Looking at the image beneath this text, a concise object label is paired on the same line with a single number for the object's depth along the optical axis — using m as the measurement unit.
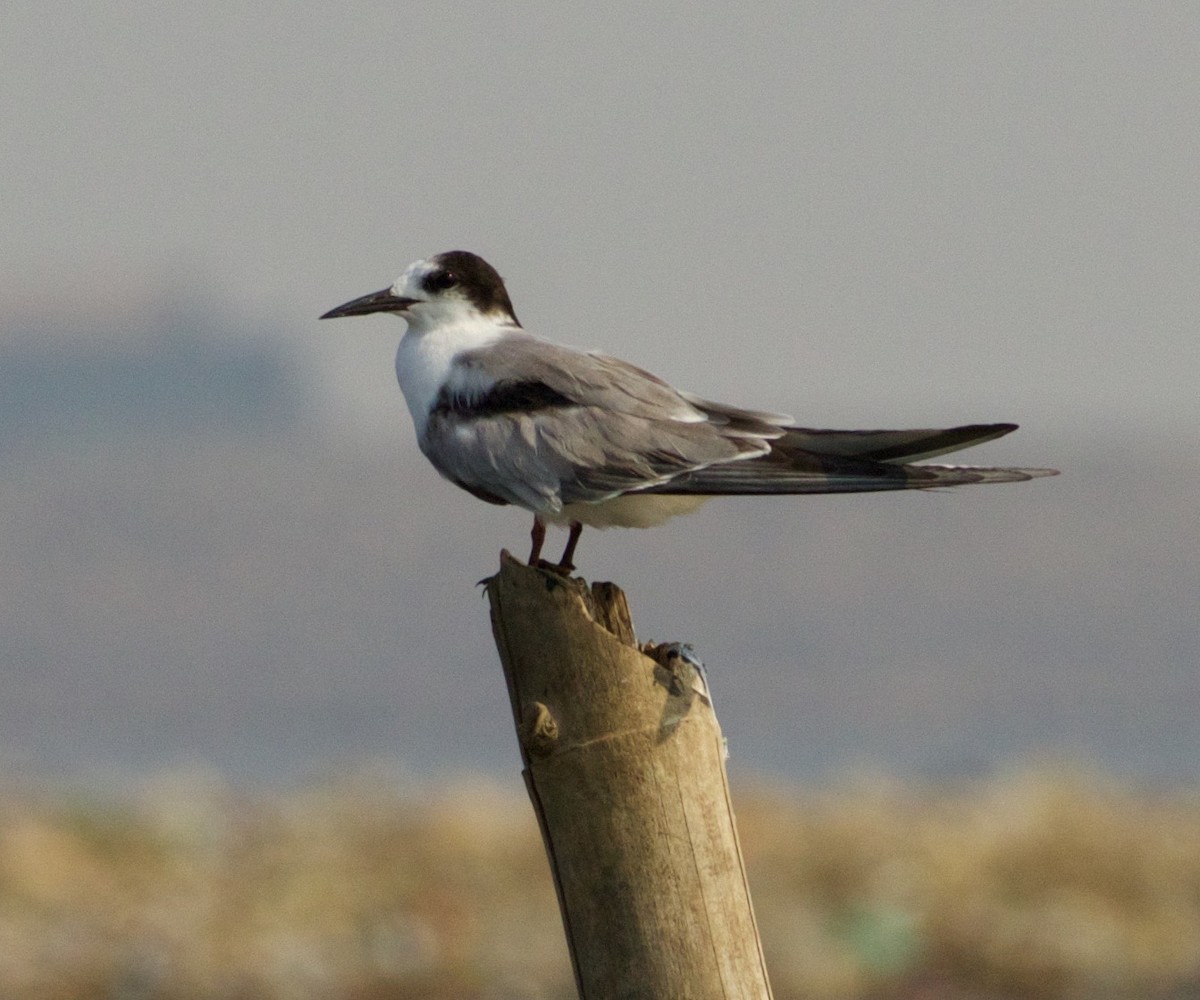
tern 11.55
